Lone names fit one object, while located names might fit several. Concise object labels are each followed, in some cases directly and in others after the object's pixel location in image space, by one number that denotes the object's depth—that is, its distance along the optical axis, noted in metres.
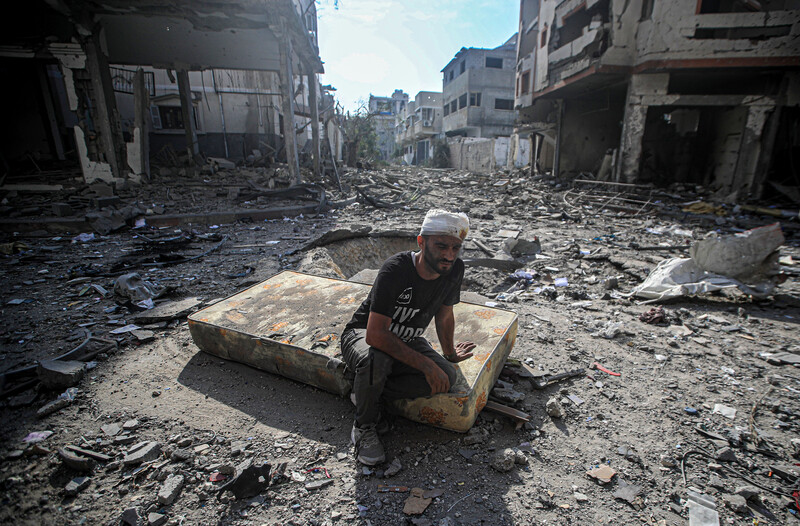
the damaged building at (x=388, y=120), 56.25
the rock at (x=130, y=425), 2.04
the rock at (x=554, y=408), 2.17
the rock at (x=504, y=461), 1.80
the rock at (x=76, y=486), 1.63
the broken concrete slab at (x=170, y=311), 3.25
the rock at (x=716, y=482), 1.72
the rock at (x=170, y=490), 1.61
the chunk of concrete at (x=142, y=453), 1.80
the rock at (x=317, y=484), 1.72
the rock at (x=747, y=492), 1.66
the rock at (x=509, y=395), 2.28
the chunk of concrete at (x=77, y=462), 1.73
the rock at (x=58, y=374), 2.29
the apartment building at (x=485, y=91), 29.59
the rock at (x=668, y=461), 1.85
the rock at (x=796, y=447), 1.89
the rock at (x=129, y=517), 1.51
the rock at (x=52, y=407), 2.09
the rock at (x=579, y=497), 1.66
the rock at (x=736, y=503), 1.60
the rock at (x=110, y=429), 1.99
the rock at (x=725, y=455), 1.87
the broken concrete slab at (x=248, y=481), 1.65
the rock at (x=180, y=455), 1.84
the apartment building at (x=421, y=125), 38.59
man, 1.79
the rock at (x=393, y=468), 1.80
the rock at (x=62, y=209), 6.86
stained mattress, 2.01
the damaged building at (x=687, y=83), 9.19
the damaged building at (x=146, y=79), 8.45
